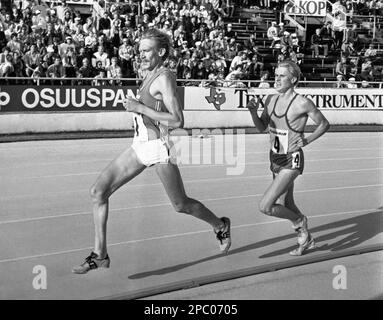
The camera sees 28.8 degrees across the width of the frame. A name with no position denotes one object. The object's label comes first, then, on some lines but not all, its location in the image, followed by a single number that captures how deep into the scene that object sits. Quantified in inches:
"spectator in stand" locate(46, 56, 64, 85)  732.0
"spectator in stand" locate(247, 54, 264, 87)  896.3
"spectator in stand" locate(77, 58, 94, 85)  751.7
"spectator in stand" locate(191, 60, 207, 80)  842.2
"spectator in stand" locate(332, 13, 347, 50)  1098.1
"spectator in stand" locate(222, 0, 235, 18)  1077.1
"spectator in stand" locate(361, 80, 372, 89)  897.3
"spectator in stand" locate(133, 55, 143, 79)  786.8
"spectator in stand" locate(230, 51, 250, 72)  887.1
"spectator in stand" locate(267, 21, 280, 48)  1054.4
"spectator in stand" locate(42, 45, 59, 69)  742.5
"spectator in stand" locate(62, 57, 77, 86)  743.7
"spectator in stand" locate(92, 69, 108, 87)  747.0
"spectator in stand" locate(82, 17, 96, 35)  829.2
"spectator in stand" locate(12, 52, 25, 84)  720.3
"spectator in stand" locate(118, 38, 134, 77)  796.0
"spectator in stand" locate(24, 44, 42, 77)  729.6
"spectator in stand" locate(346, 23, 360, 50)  1106.5
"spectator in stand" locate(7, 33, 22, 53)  738.2
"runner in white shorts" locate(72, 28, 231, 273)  255.1
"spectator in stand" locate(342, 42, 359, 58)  1076.8
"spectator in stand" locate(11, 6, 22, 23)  815.7
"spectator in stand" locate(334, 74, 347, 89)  880.3
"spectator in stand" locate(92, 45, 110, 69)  779.4
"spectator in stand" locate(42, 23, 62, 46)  781.3
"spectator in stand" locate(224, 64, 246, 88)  830.5
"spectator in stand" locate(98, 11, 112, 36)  851.8
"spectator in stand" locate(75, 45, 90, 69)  765.9
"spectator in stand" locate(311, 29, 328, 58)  1069.1
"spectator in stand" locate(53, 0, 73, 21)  851.4
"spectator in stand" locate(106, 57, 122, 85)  770.2
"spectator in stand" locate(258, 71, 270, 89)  837.8
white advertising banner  804.6
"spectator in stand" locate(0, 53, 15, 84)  706.2
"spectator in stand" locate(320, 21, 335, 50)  1089.4
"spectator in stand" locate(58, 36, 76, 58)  759.4
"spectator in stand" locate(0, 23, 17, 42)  759.1
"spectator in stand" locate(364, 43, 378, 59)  1058.7
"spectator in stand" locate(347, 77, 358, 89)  896.3
